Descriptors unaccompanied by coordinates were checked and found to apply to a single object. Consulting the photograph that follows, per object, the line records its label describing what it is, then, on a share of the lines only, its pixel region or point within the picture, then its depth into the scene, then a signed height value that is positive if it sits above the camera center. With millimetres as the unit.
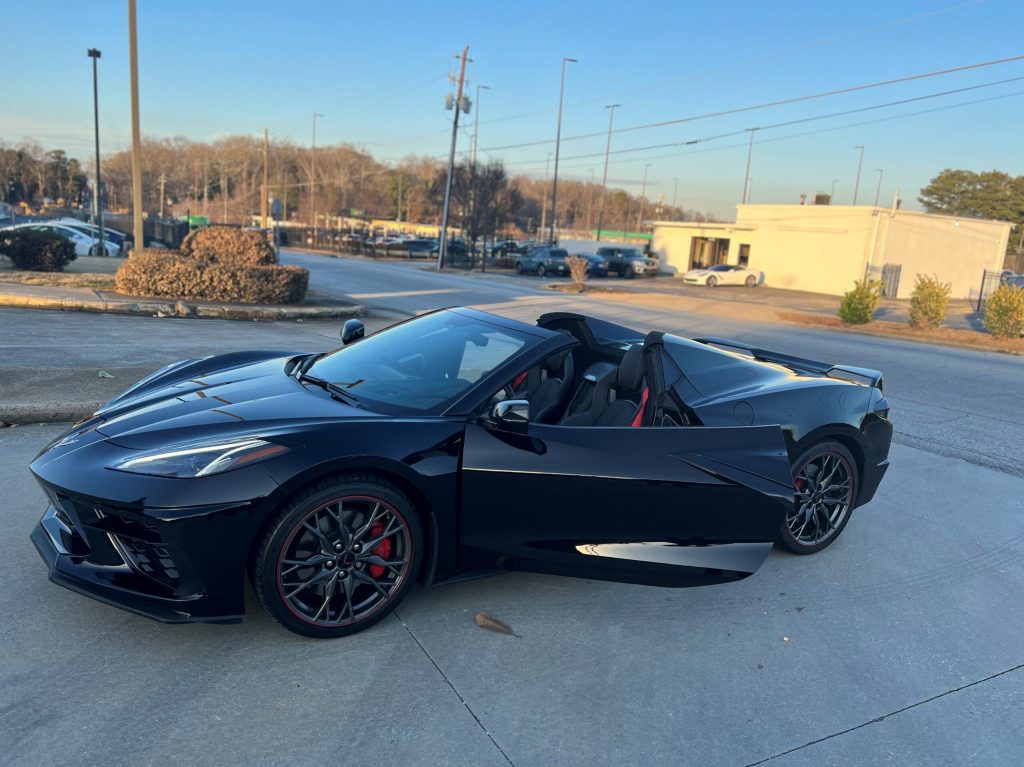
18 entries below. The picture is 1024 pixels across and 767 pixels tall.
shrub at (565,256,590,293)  30938 -657
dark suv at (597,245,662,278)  44469 -99
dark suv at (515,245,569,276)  41875 -515
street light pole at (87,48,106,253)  28894 +4819
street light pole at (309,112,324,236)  92438 +4092
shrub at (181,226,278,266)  16078 -456
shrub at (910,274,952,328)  20500 -562
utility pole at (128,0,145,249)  18062 +1971
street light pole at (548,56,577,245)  50422 +7913
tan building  38500 +1879
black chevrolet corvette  2838 -997
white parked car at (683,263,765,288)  41469 -487
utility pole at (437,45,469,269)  41344 +4293
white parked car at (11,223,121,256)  28302 -960
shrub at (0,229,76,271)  17500 -906
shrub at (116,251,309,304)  14578 -1107
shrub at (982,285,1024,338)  18812 -589
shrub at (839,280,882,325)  20938 -693
